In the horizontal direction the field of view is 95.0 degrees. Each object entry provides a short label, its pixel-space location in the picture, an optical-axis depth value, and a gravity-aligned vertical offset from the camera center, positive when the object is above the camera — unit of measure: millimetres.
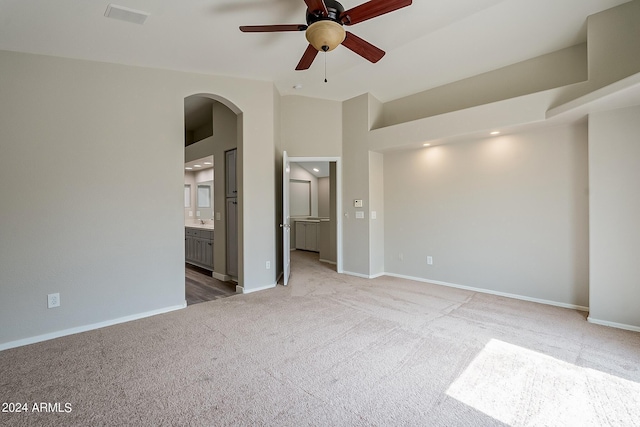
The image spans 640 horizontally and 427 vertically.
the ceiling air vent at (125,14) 2336 +1626
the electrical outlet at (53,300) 2734 -830
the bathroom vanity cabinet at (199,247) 5422 -710
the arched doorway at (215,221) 4457 -169
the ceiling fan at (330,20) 1994 +1382
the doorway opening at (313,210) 6223 -8
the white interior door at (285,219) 4426 -139
